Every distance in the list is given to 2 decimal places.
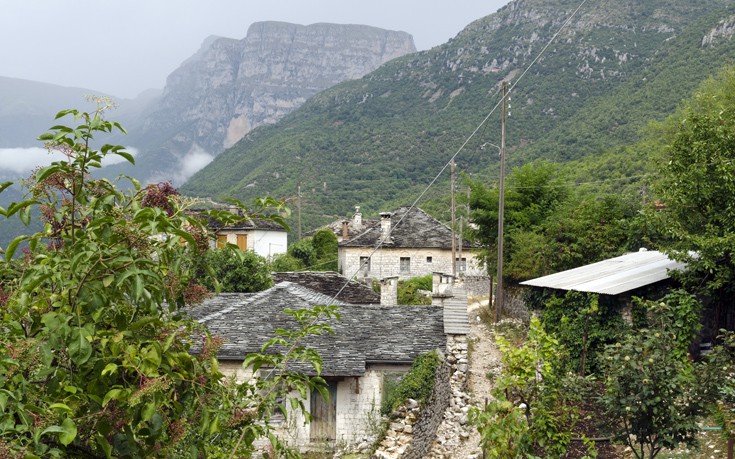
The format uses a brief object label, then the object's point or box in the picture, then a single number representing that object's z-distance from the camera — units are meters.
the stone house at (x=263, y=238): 43.62
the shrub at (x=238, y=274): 25.58
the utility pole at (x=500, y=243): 25.56
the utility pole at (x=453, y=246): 36.03
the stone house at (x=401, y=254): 42.91
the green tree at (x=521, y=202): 29.30
